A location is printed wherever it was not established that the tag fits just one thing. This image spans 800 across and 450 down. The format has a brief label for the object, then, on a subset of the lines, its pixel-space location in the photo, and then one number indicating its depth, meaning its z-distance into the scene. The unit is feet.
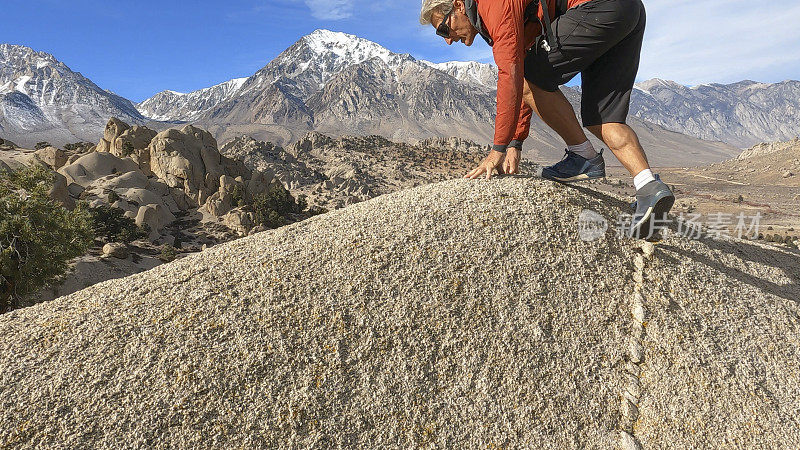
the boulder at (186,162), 118.93
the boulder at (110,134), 131.95
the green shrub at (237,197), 116.16
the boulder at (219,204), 112.78
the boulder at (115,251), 73.51
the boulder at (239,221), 104.78
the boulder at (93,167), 106.73
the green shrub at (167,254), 81.61
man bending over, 12.58
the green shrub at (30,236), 39.19
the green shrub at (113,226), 83.87
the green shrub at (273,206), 109.91
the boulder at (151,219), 94.89
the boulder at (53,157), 114.11
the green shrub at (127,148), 125.18
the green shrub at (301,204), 135.03
